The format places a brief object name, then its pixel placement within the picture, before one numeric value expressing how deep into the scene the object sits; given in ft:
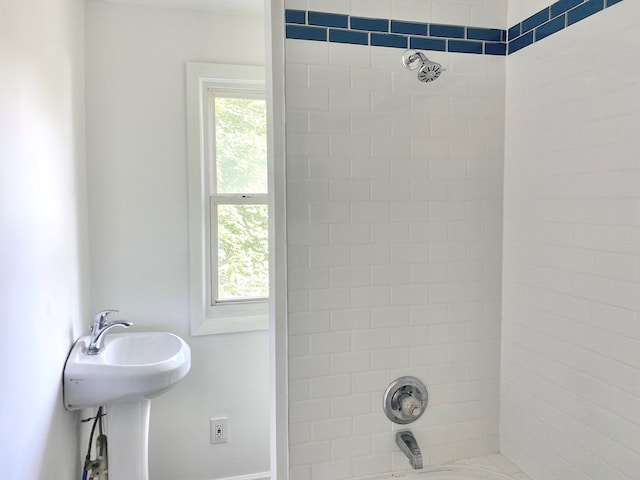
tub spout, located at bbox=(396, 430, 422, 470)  4.89
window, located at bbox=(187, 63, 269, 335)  7.73
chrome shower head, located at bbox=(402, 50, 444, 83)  4.56
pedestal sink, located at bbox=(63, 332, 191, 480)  5.95
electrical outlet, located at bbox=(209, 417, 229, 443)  8.11
